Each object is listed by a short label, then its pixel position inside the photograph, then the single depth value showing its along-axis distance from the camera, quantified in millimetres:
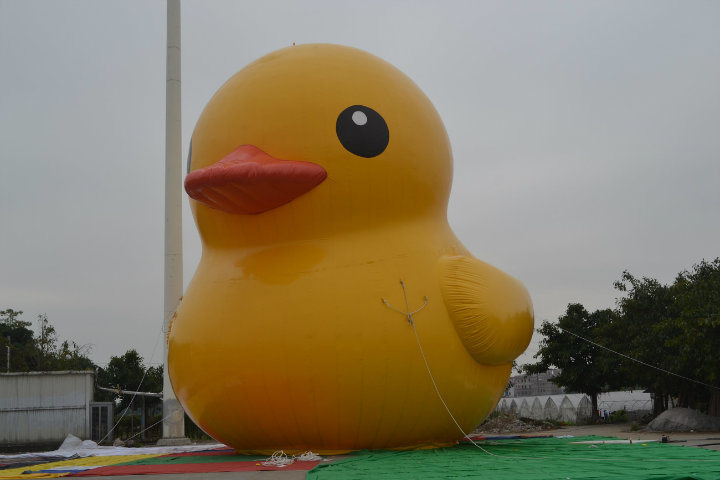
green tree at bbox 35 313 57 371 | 34094
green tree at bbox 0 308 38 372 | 35562
